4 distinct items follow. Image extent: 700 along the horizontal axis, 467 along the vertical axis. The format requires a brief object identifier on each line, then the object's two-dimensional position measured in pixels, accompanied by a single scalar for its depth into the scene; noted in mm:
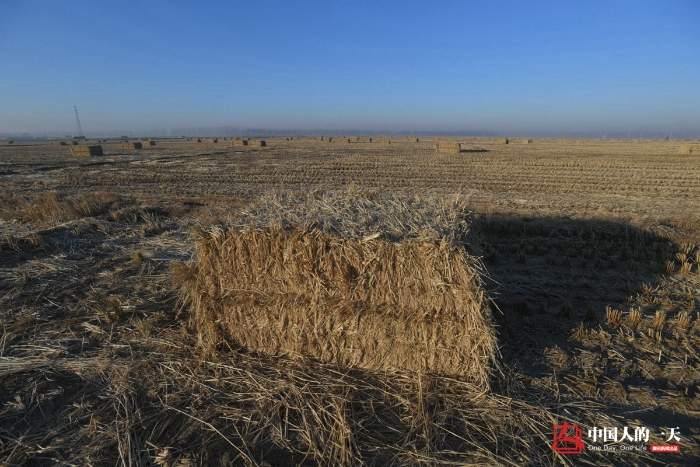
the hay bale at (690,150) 41075
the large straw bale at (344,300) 3787
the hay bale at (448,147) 42500
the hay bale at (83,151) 39281
